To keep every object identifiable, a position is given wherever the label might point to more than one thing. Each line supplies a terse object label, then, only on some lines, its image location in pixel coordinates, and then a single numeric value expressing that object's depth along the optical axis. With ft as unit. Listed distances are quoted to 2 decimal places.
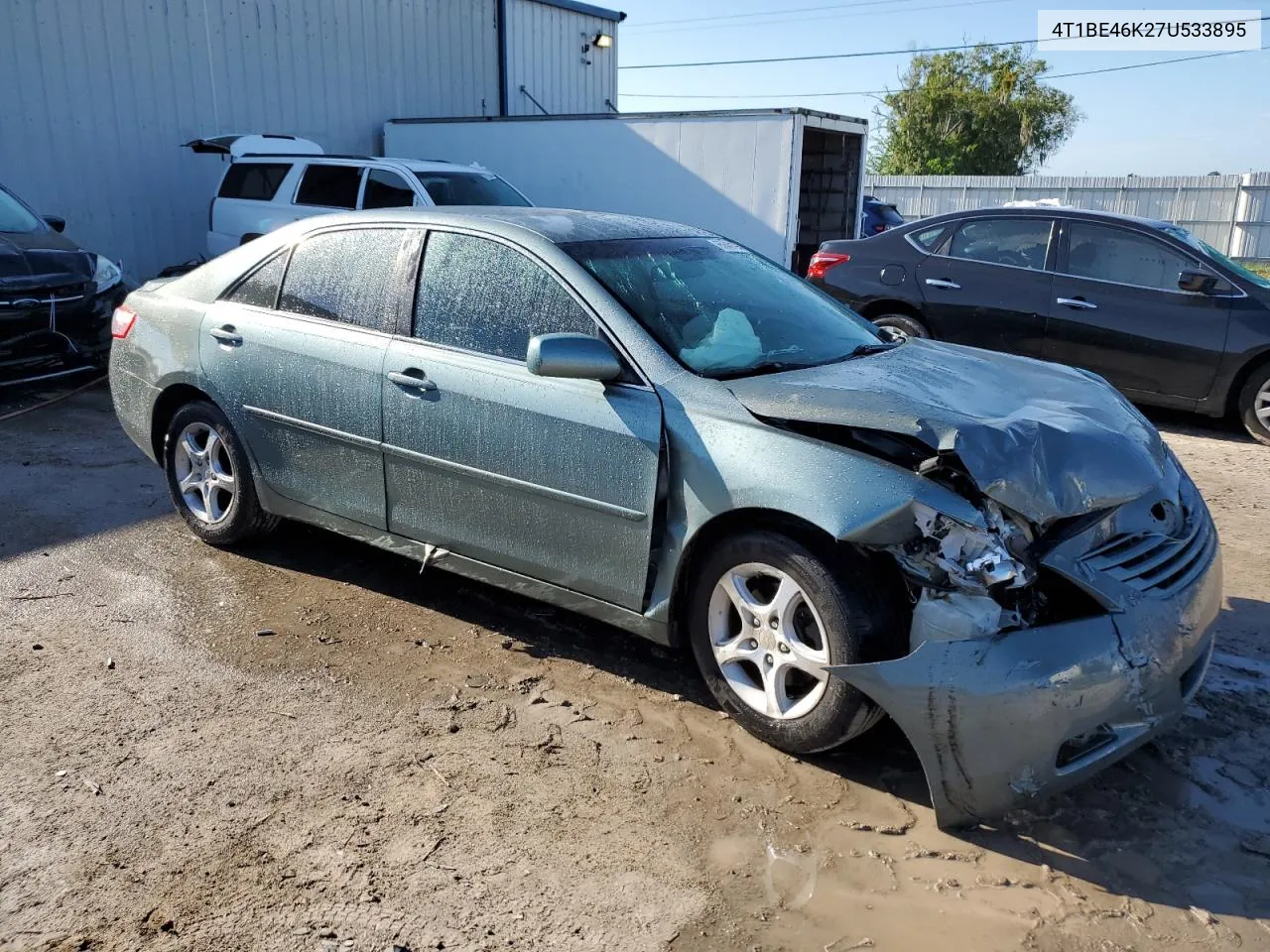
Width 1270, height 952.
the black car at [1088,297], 24.39
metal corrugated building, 39.04
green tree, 141.08
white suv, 35.09
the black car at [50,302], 25.41
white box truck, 37.32
